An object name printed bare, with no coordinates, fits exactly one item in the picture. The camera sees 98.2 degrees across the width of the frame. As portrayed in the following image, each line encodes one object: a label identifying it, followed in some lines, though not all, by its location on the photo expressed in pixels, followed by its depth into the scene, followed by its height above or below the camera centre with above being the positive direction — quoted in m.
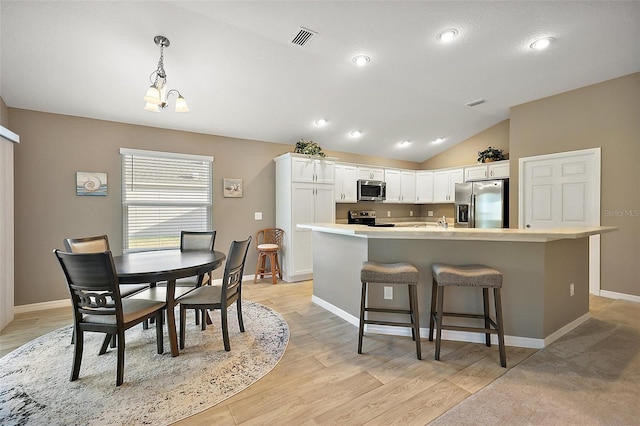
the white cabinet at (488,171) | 5.07 +0.78
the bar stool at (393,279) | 2.22 -0.55
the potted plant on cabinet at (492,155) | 5.23 +1.09
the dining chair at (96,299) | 1.85 -0.62
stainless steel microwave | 5.58 +0.45
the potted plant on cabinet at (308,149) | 4.76 +1.08
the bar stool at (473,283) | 2.09 -0.55
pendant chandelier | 2.28 +0.99
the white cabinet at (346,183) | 5.39 +0.56
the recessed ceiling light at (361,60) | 3.05 +1.70
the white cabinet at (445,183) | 5.88 +0.63
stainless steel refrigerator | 4.74 +0.14
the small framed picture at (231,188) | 4.53 +0.38
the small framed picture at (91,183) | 3.54 +0.35
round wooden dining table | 2.05 -0.45
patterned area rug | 1.65 -1.20
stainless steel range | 5.77 -0.12
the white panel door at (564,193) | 3.76 +0.28
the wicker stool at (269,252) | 4.52 -0.67
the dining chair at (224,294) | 2.37 -0.75
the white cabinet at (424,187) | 6.40 +0.58
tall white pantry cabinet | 4.57 +0.14
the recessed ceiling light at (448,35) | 2.62 +1.71
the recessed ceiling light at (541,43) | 2.78 +1.73
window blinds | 3.85 +0.21
